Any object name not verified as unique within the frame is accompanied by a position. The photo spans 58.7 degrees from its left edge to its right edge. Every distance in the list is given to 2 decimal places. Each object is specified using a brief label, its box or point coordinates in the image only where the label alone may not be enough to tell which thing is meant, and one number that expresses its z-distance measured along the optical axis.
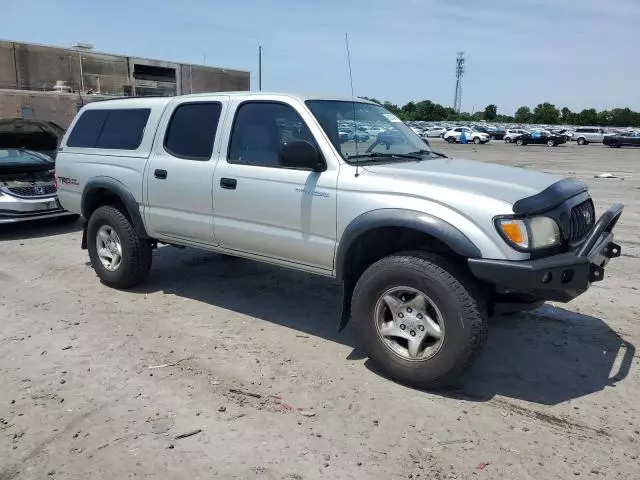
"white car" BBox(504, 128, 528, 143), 53.09
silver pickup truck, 3.50
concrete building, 34.94
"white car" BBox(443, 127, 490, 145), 52.19
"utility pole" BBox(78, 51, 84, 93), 38.68
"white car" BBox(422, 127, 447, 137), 61.58
